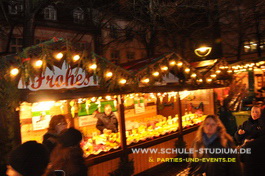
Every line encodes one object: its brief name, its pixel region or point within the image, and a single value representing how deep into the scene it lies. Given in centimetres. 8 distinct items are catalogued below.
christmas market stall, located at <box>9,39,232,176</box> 504
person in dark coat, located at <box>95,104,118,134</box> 791
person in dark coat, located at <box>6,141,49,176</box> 209
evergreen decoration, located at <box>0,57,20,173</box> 449
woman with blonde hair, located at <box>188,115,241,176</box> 353
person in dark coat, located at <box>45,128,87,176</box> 313
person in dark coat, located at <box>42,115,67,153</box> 449
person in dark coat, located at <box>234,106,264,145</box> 527
